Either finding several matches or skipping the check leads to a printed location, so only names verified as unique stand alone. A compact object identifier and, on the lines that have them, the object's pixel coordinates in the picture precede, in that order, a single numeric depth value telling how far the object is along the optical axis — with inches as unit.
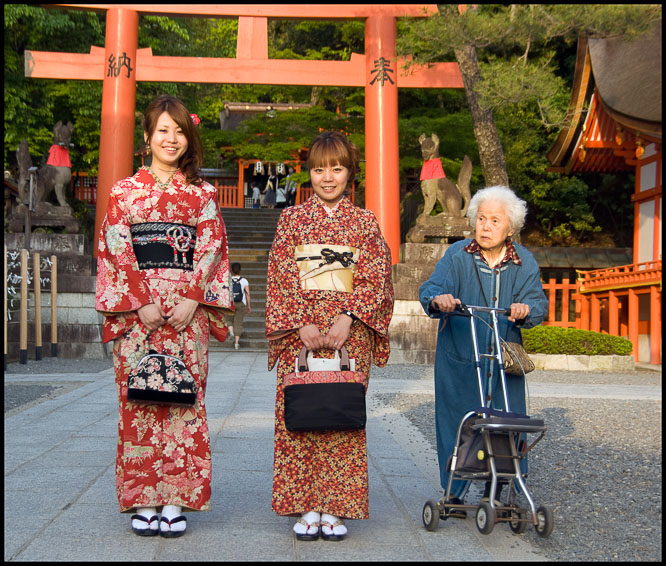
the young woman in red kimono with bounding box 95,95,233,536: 125.4
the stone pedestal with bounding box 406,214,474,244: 468.1
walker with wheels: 118.3
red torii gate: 486.3
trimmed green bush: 442.3
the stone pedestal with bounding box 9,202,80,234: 472.4
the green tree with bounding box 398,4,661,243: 380.8
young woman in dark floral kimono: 125.2
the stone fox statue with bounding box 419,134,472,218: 466.0
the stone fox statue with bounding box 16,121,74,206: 475.8
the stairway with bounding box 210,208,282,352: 515.5
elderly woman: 138.9
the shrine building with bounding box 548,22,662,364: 489.4
